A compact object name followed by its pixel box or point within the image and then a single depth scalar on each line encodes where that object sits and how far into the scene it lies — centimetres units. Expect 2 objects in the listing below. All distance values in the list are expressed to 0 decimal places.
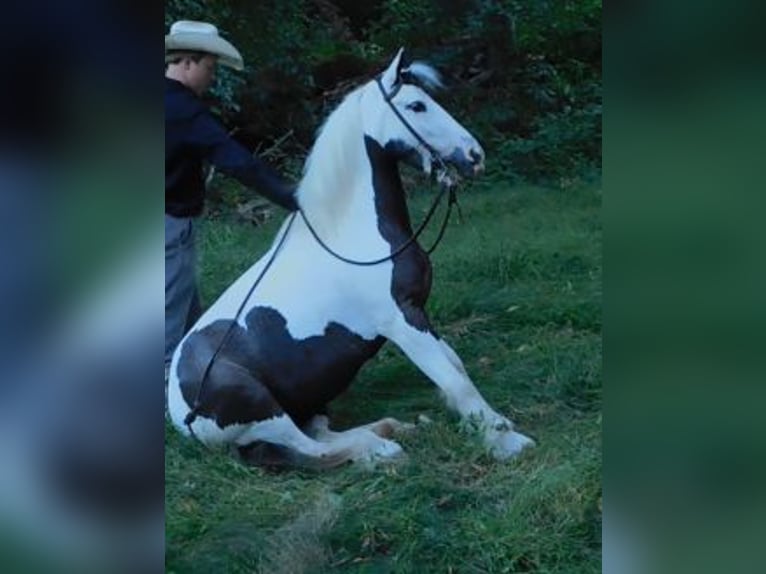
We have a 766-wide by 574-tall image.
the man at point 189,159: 376
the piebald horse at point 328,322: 383
